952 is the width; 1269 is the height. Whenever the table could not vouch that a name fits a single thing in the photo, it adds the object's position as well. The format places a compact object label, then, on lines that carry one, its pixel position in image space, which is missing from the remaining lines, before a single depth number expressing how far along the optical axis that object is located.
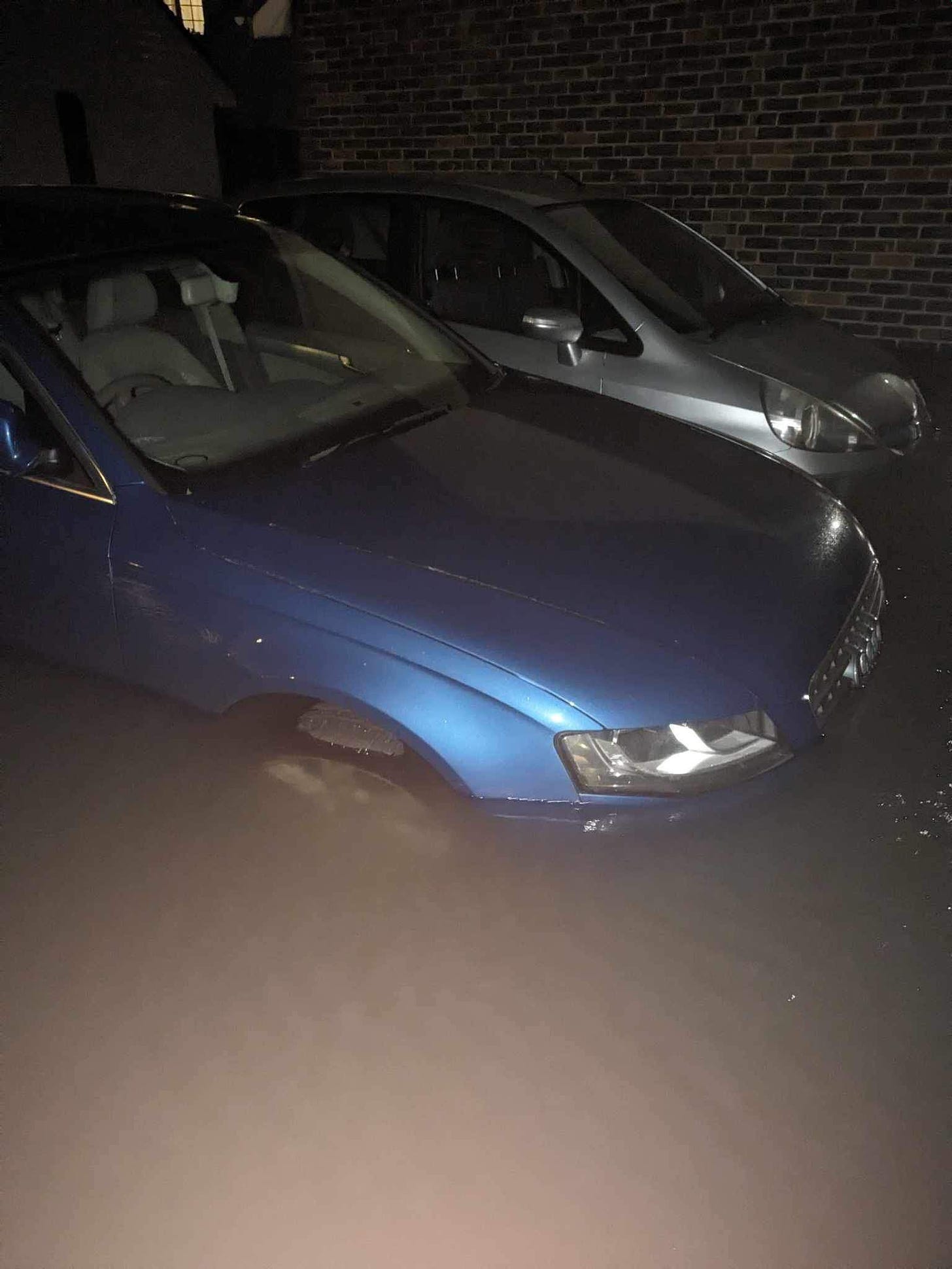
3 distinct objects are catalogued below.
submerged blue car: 2.06
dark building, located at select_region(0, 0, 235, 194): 8.77
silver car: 3.96
